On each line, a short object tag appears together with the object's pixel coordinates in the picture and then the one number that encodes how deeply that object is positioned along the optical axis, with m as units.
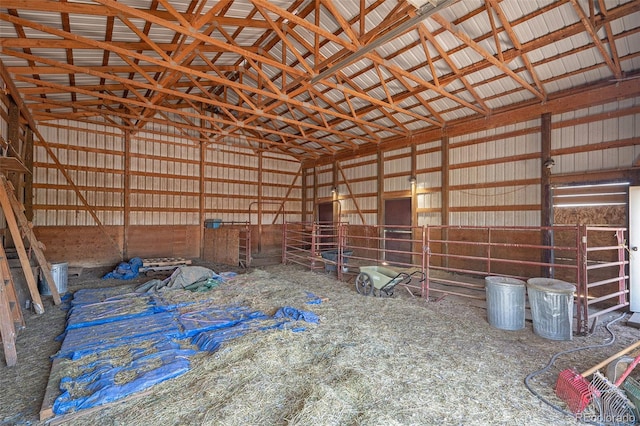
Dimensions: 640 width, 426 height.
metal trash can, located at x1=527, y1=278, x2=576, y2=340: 3.67
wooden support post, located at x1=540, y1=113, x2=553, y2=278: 6.52
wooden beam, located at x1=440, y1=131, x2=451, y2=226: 8.70
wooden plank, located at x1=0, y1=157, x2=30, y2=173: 4.12
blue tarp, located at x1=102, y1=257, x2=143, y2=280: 8.05
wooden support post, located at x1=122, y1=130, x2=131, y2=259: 10.03
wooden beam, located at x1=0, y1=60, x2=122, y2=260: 6.05
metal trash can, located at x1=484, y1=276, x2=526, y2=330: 4.05
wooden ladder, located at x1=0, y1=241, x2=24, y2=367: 3.12
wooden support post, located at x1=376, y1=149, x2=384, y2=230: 10.68
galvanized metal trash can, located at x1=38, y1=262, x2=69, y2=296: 5.96
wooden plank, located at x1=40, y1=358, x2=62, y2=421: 2.26
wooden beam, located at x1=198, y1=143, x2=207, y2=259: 11.70
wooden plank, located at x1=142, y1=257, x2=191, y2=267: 8.73
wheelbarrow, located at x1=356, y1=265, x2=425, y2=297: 5.53
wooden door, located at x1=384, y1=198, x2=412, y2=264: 9.86
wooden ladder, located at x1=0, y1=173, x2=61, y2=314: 4.36
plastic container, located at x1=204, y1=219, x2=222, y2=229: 11.07
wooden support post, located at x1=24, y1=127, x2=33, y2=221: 7.93
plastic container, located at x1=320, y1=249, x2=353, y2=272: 8.36
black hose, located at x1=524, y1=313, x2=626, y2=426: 2.32
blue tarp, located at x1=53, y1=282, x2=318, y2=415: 2.58
